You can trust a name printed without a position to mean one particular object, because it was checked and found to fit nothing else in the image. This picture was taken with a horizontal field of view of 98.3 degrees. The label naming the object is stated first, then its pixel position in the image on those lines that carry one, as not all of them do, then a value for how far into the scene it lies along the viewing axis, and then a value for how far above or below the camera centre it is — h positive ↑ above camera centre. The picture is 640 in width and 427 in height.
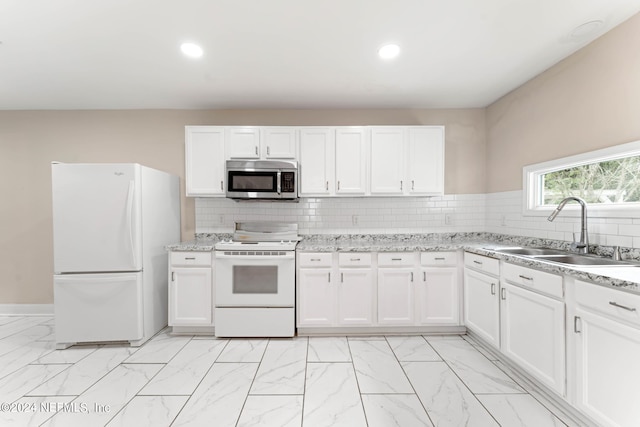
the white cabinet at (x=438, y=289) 2.83 -0.81
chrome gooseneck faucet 2.08 -0.19
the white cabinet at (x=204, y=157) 3.09 +0.61
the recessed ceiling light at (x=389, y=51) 2.17 +1.29
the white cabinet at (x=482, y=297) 2.30 -0.79
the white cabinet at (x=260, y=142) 3.10 +0.78
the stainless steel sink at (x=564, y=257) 1.89 -0.37
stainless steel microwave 2.97 +0.36
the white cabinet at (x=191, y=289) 2.83 -0.80
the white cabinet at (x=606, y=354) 1.30 -0.75
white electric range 2.76 -0.79
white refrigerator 2.56 -0.38
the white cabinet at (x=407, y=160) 3.12 +0.57
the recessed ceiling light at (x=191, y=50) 2.14 +1.29
